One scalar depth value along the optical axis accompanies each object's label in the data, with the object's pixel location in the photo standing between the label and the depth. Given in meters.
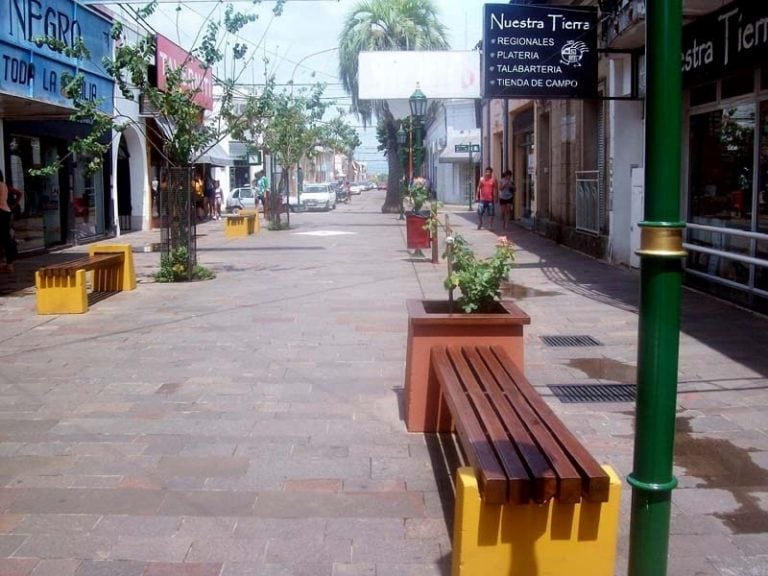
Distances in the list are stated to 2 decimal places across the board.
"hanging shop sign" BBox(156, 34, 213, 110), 24.38
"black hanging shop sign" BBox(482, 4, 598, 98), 14.20
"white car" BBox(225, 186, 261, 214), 44.16
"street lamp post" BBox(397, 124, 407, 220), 37.75
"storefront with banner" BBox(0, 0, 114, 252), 12.14
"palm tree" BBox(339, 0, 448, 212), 39.06
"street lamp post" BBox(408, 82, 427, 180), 21.55
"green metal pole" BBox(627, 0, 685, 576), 2.35
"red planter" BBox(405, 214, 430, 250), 18.01
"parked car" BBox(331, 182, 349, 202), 65.31
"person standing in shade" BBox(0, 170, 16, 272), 14.50
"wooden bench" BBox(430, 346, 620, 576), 3.29
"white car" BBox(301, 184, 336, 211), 46.12
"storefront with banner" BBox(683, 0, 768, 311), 10.37
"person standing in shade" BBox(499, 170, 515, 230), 24.53
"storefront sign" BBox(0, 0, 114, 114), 11.76
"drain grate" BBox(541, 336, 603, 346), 8.91
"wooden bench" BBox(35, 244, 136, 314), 10.76
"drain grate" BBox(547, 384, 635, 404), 6.77
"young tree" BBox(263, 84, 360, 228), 26.77
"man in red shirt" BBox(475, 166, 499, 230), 24.56
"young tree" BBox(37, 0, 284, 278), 13.14
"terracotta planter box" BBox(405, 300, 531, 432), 5.85
